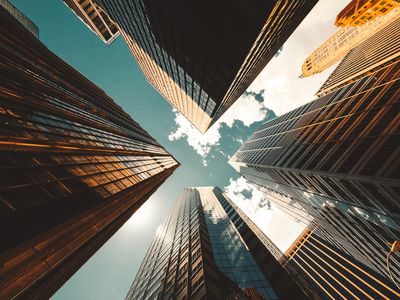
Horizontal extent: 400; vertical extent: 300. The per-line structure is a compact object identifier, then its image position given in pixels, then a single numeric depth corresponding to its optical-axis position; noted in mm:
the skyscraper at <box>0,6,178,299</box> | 7738
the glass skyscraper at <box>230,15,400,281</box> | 18484
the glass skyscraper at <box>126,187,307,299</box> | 20688
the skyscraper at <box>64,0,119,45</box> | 64444
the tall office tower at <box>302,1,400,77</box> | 80650
